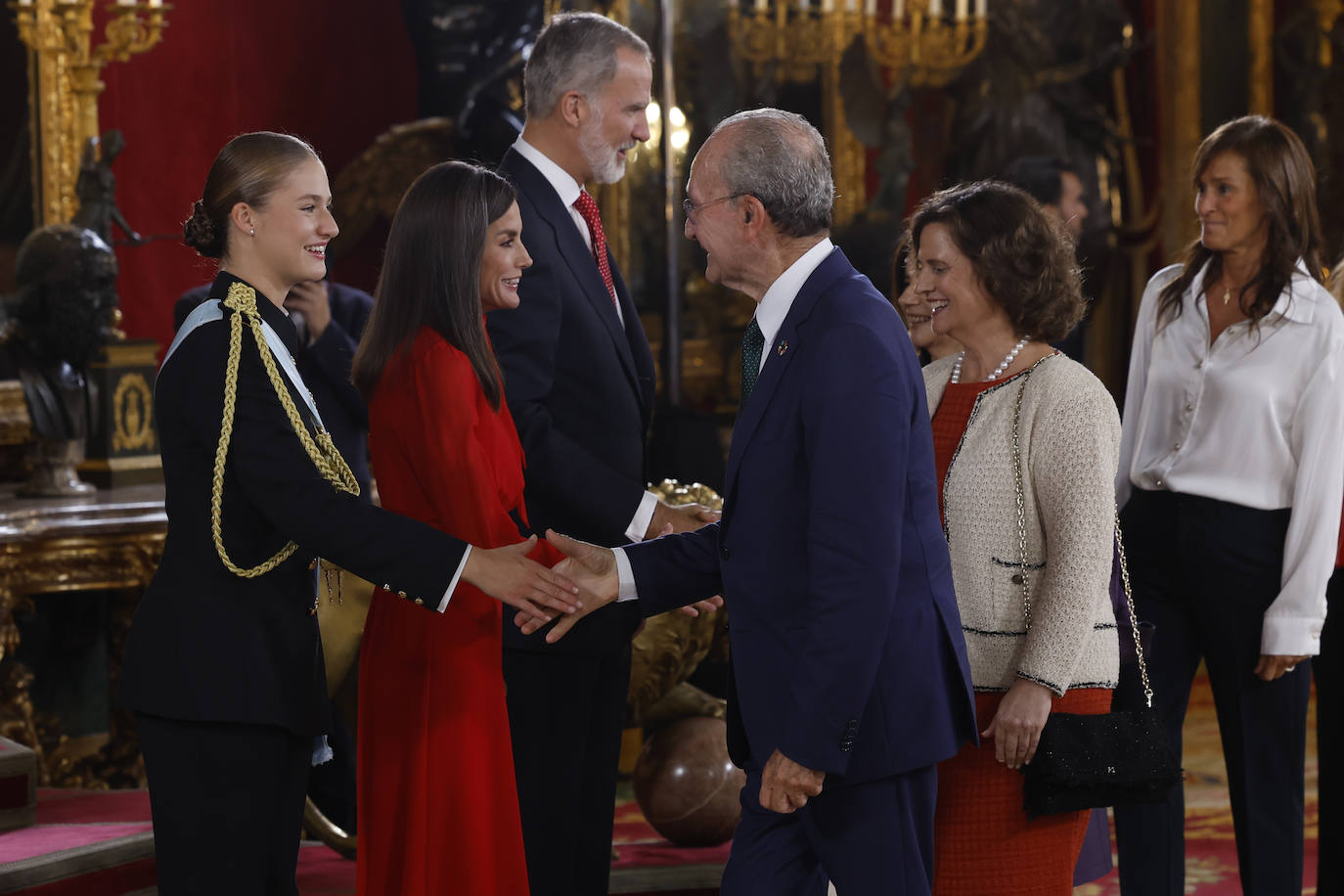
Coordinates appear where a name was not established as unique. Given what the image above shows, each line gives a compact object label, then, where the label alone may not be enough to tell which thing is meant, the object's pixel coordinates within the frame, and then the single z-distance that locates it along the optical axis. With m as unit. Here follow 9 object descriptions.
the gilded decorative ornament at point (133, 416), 10.17
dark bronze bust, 9.54
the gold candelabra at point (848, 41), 14.16
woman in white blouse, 6.39
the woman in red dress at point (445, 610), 5.12
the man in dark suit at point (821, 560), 4.11
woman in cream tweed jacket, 4.88
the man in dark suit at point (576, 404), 5.67
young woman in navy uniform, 4.44
